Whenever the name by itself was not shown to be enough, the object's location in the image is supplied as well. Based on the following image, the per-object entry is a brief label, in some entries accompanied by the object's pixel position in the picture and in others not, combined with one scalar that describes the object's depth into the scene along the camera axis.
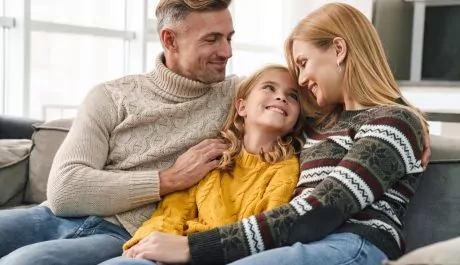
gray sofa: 2.22
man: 2.30
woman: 2.04
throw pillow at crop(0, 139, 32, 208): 2.81
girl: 2.22
